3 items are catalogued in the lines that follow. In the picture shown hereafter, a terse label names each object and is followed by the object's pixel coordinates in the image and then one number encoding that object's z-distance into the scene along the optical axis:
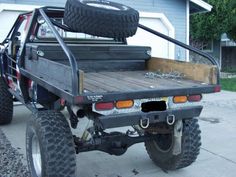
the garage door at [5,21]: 7.59
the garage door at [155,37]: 9.15
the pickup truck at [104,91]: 2.75
